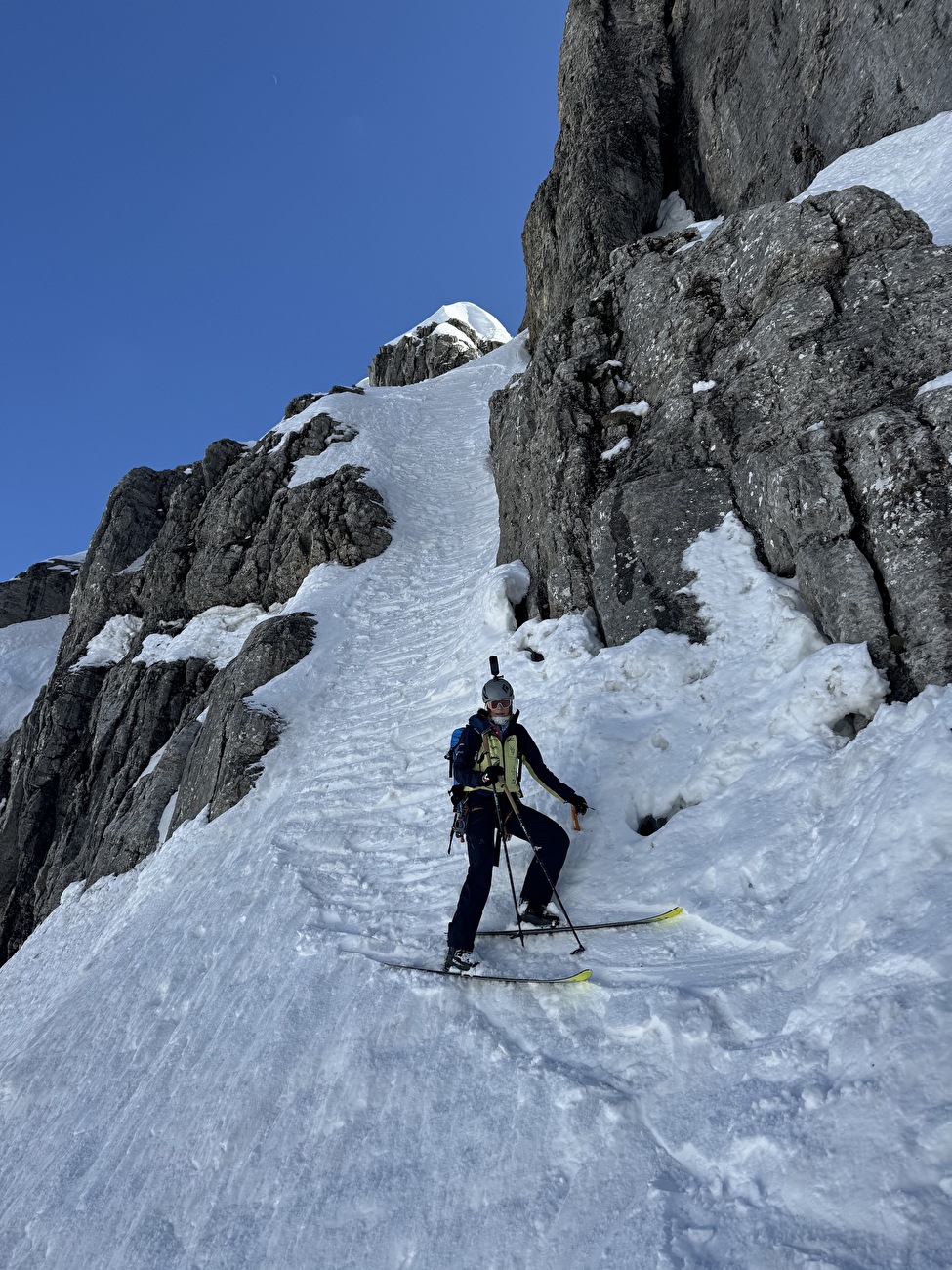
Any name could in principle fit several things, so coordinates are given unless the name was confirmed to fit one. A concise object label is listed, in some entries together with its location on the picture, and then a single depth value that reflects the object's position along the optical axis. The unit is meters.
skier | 6.66
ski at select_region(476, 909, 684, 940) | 6.22
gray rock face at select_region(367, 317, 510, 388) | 65.44
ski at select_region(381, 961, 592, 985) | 5.60
